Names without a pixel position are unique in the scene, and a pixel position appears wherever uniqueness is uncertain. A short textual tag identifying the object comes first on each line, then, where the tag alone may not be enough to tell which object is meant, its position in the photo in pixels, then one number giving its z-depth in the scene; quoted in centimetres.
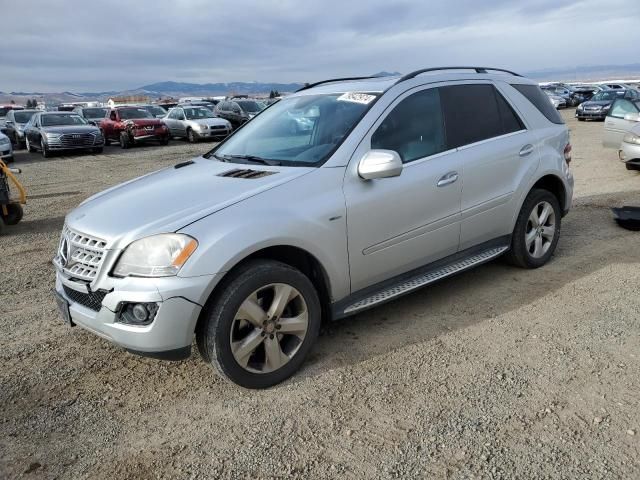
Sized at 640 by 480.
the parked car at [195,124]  2122
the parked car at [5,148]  1482
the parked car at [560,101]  3549
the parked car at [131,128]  2025
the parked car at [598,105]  2425
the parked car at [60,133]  1708
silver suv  283
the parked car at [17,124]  2062
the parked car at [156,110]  2524
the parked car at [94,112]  2473
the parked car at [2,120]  2172
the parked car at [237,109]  2449
